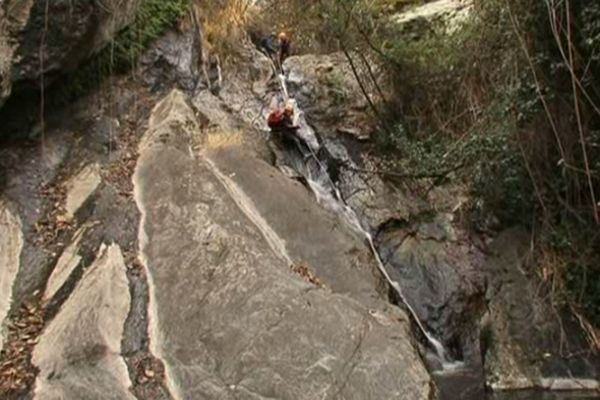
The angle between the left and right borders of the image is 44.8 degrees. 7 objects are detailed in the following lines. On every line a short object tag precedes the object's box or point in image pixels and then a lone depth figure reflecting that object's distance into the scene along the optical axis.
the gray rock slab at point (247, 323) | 5.51
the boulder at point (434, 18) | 10.52
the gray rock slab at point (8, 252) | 6.23
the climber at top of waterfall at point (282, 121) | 9.95
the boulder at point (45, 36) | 7.34
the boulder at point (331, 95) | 10.76
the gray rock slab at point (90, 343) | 5.29
